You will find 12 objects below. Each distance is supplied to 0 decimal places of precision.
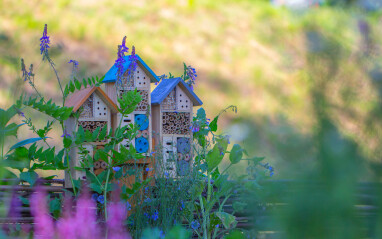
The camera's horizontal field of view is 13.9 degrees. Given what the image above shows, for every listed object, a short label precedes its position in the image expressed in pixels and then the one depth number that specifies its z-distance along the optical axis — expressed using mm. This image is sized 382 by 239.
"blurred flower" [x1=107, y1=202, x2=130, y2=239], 4242
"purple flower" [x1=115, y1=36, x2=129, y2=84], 6740
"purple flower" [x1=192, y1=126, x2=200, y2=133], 6973
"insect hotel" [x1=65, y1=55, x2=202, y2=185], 6788
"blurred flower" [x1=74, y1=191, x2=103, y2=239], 4213
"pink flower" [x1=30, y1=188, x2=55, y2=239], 4096
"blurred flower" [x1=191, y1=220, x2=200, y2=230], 6679
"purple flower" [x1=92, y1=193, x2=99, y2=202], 6756
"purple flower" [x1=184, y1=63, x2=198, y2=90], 7108
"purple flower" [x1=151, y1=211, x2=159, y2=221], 6667
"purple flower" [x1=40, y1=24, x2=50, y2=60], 6720
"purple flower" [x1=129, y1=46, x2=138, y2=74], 6793
